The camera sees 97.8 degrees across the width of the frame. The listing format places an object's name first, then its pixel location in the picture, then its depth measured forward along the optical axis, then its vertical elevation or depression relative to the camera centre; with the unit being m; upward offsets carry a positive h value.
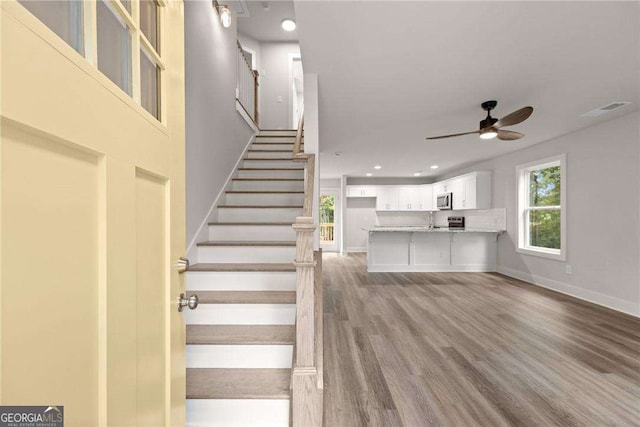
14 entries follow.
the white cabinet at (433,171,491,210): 5.99 +0.46
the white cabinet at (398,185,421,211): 8.45 +0.42
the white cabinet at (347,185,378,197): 8.63 +0.65
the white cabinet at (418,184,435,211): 8.41 +0.42
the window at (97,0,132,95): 0.63 +0.40
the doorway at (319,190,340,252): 8.90 -0.25
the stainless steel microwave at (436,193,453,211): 7.11 +0.28
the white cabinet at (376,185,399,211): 8.52 +0.45
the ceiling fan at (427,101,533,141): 2.79 +0.92
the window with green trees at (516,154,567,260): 4.33 +0.06
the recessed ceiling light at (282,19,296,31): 4.91 +3.35
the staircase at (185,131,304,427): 1.45 -0.69
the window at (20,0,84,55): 0.46 +0.35
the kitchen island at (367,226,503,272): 5.89 -0.84
